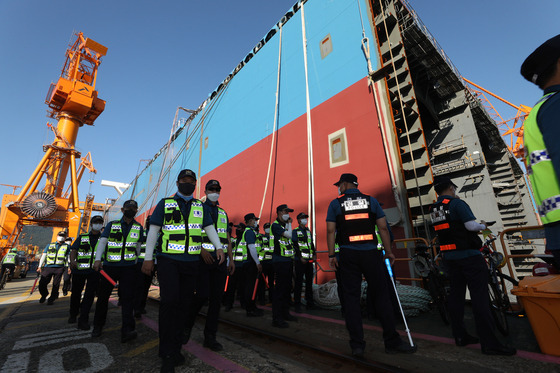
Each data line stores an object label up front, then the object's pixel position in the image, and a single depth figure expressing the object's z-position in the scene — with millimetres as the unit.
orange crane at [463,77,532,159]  28808
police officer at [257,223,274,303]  5645
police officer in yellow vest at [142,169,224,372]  2438
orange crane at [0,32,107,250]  17484
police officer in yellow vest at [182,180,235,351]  3018
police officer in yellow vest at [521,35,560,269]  1310
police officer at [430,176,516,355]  2500
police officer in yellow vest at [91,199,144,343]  3629
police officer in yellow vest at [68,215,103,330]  4684
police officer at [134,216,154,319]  4070
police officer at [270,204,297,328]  4090
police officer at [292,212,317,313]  5215
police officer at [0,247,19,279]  12307
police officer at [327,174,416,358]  2648
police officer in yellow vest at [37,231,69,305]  7269
